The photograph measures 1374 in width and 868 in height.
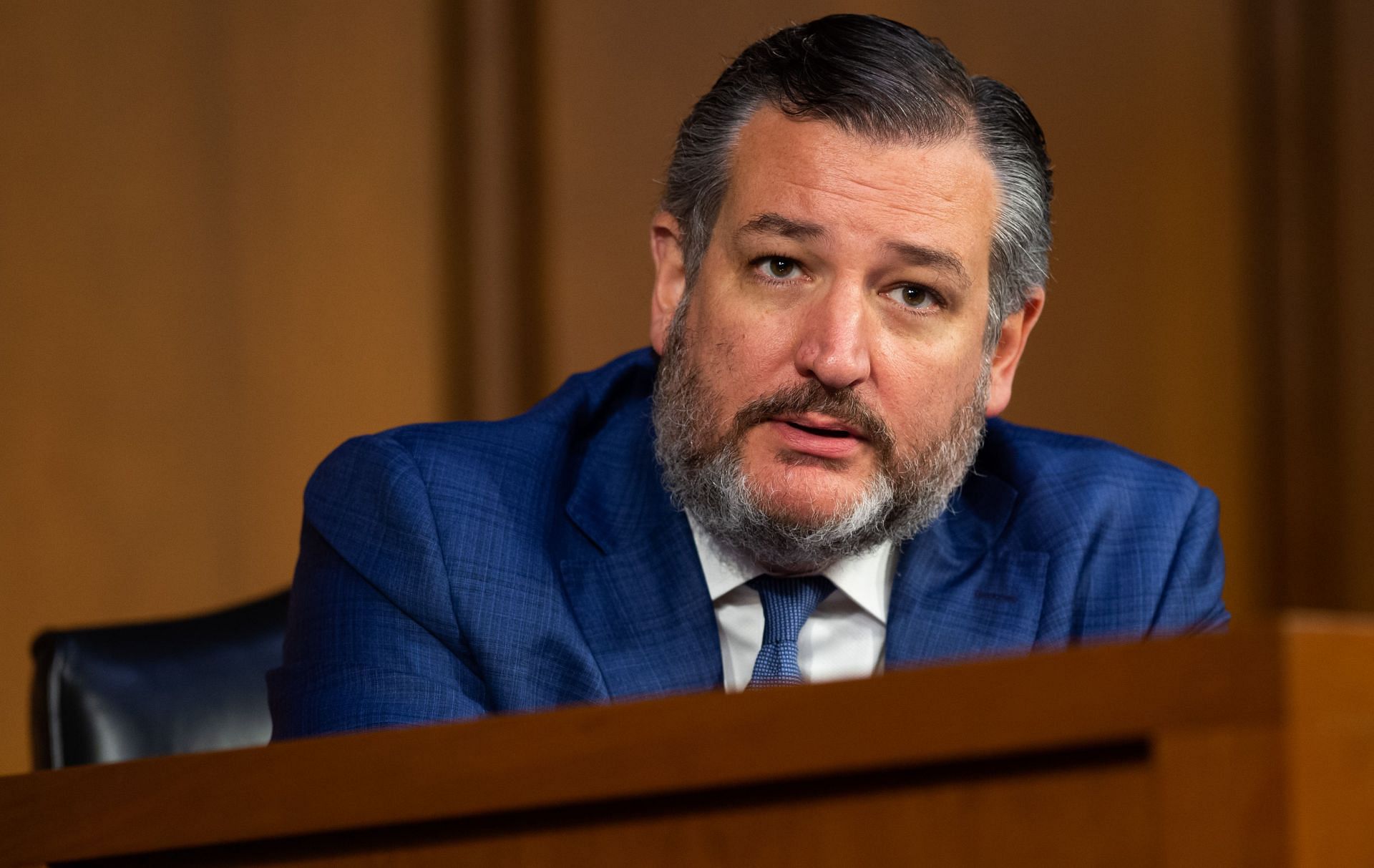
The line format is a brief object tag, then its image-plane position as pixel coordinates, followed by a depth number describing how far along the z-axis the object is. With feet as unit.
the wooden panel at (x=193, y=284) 18.19
